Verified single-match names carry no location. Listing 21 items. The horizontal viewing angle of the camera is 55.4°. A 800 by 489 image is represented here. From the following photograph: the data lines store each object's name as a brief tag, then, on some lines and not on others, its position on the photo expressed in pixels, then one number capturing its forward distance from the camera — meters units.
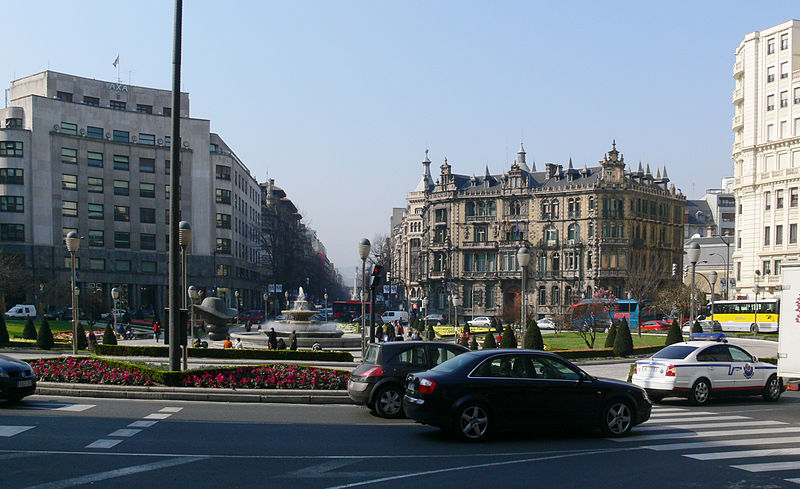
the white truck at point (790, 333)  15.69
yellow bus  57.41
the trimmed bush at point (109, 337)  39.12
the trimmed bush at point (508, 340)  34.84
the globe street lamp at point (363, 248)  25.62
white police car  18.55
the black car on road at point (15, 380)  15.69
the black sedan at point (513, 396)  12.66
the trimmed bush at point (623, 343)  34.44
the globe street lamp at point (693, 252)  28.47
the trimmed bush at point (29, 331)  42.06
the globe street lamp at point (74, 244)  27.70
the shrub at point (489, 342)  36.92
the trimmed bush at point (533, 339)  33.62
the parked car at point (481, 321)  78.94
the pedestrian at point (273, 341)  35.44
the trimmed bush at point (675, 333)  33.50
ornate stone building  93.19
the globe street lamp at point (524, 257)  26.19
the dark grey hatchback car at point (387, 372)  15.59
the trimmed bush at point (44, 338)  35.97
